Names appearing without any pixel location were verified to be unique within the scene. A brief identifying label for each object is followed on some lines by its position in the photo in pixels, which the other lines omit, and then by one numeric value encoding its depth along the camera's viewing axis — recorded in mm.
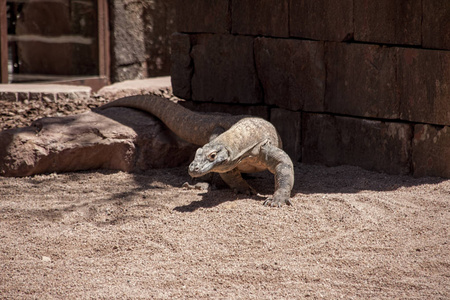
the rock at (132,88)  18406
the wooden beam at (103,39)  20344
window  19469
